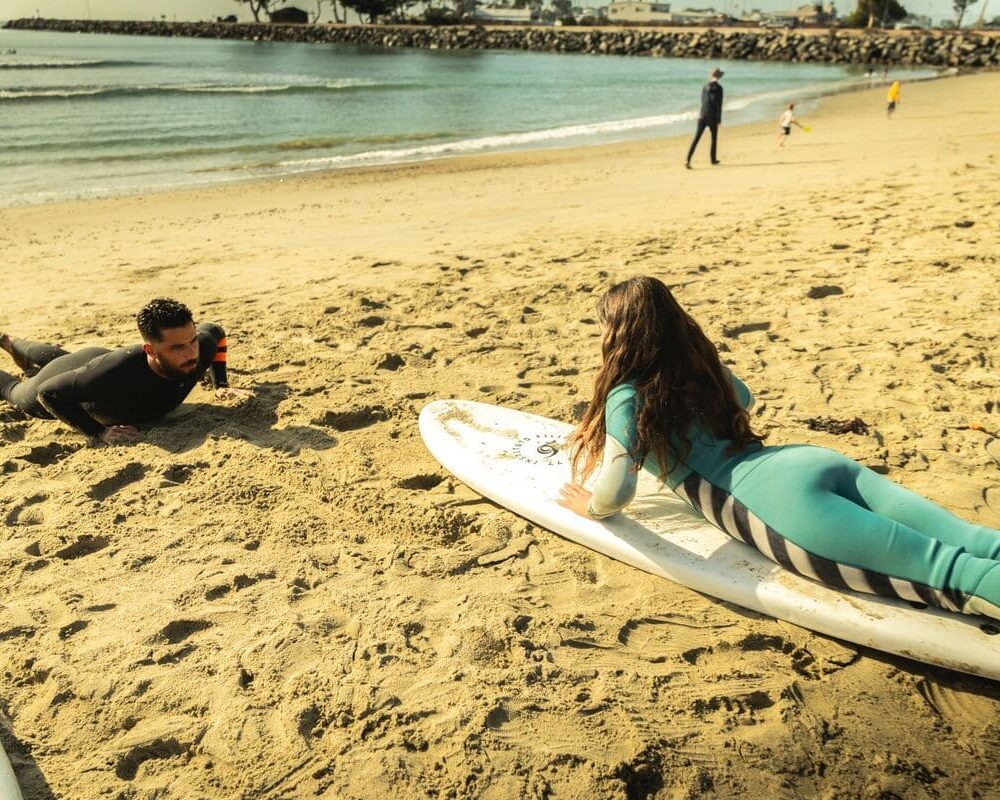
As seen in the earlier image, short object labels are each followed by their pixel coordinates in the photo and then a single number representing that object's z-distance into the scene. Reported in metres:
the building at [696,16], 110.12
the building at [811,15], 94.96
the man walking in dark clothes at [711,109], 12.78
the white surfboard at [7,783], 2.00
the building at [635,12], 118.01
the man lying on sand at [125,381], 3.78
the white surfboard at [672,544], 2.43
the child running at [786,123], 14.67
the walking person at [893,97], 19.00
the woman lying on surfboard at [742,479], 2.40
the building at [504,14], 111.25
